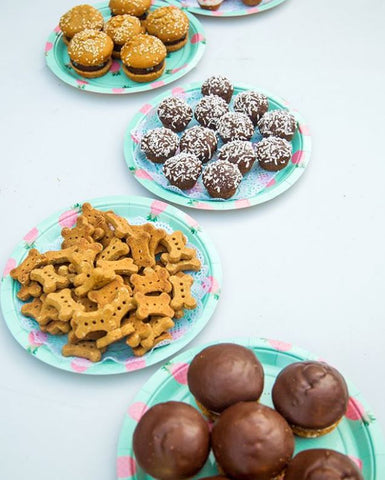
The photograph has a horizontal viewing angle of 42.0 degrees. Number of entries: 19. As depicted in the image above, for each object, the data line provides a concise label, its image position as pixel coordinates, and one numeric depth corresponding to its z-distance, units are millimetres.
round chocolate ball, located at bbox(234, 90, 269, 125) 1667
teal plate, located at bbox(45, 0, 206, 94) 1883
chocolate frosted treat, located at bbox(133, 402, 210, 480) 842
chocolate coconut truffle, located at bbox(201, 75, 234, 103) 1734
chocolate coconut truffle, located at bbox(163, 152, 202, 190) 1472
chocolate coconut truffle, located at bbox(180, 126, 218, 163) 1554
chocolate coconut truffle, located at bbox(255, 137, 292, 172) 1520
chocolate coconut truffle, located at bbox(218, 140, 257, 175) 1510
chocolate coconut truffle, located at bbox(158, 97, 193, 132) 1661
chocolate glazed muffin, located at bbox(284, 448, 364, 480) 796
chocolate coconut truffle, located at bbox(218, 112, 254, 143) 1596
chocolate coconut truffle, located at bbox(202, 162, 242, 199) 1445
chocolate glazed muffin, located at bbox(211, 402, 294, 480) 824
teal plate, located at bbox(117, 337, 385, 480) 972
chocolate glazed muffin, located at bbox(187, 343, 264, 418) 922
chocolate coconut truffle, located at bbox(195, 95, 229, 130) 1663
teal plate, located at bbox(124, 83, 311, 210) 1485
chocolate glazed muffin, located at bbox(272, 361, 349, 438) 914
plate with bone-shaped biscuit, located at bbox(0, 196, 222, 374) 1150
